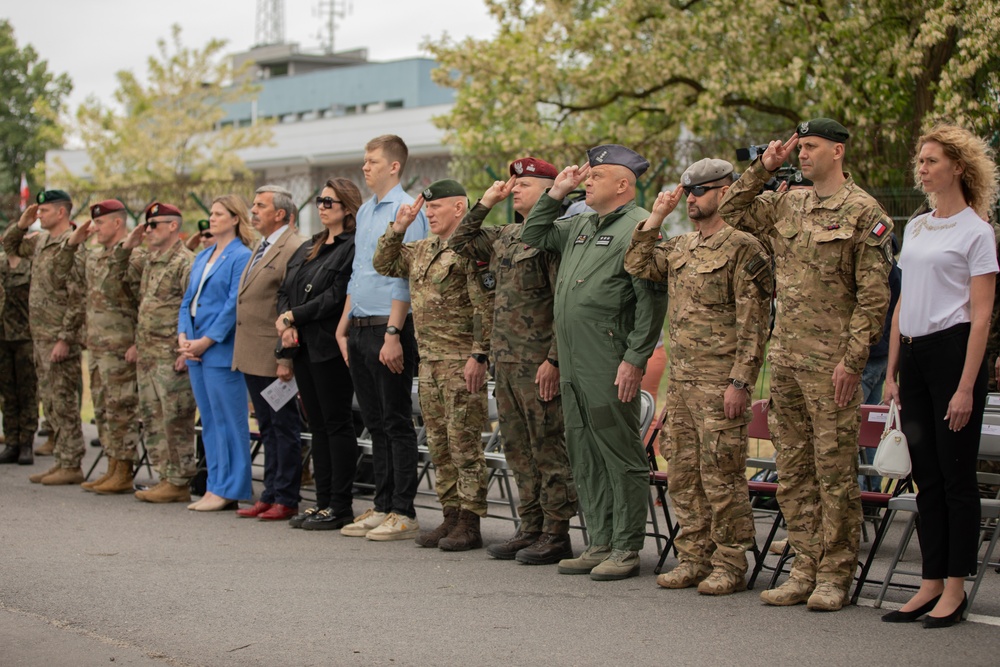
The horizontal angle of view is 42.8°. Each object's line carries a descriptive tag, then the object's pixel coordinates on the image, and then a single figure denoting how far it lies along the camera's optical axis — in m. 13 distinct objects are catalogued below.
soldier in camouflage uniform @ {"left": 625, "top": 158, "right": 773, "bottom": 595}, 6.16
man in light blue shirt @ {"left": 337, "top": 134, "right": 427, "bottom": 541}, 8.05
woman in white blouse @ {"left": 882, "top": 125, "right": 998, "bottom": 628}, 5.47
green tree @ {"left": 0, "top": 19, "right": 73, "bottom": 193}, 61.84
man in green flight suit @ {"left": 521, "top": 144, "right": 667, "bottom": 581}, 6.70
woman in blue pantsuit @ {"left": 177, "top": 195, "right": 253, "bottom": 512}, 9.30
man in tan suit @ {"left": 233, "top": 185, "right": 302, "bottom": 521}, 8.93
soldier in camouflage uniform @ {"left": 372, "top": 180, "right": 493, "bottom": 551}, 7.62
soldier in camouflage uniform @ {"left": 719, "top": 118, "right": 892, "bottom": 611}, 5.74
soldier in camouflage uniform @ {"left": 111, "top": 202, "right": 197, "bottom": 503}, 9.63
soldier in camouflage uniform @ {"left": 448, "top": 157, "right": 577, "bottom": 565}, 7.15
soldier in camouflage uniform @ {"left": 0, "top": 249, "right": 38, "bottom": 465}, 11.80
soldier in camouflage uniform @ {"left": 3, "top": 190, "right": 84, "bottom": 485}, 10.70
